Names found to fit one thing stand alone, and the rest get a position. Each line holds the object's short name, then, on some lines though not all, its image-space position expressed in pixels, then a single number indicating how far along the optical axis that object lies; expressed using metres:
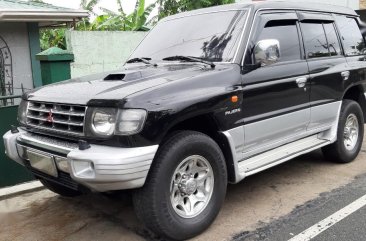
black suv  3.17
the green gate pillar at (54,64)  5.50
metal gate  5.04
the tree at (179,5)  13.36
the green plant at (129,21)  13.57
